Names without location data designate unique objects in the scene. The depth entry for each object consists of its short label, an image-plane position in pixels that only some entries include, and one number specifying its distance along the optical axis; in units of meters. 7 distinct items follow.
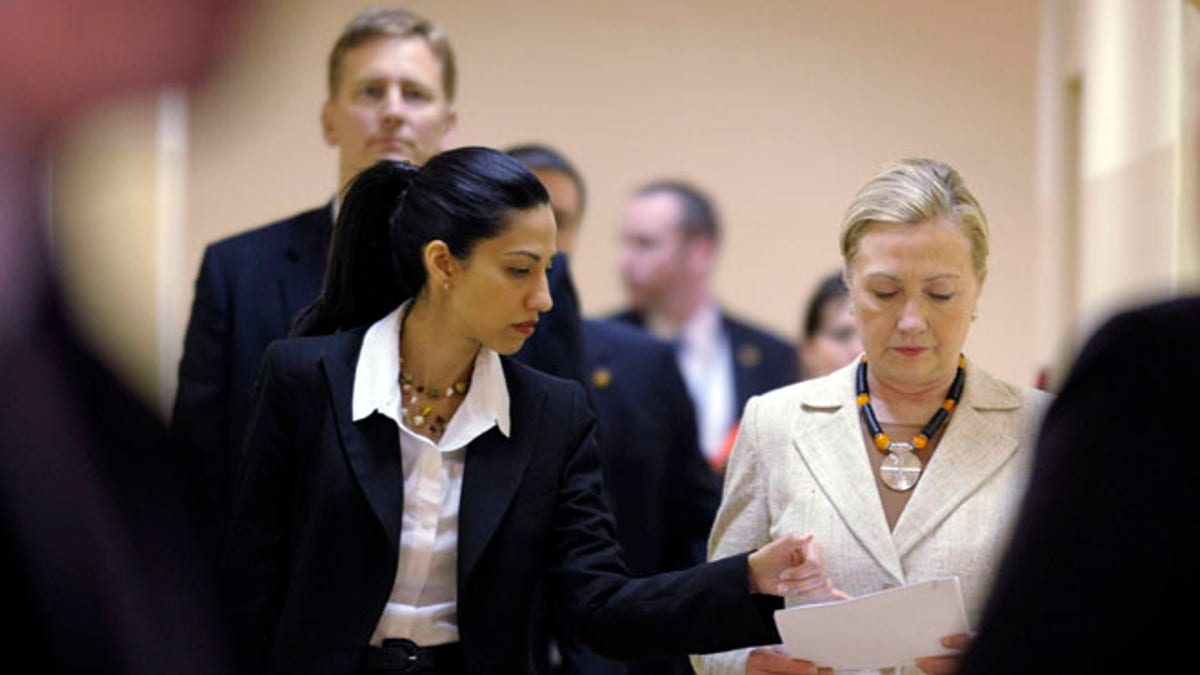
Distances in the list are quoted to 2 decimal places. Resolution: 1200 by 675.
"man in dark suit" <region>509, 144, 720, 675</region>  9.79
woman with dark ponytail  6.41
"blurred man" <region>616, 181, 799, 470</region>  15.73
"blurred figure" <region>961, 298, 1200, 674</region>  2.97
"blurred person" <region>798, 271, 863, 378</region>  11.68
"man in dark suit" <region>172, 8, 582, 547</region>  7.91
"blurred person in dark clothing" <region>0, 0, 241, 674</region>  2.49
